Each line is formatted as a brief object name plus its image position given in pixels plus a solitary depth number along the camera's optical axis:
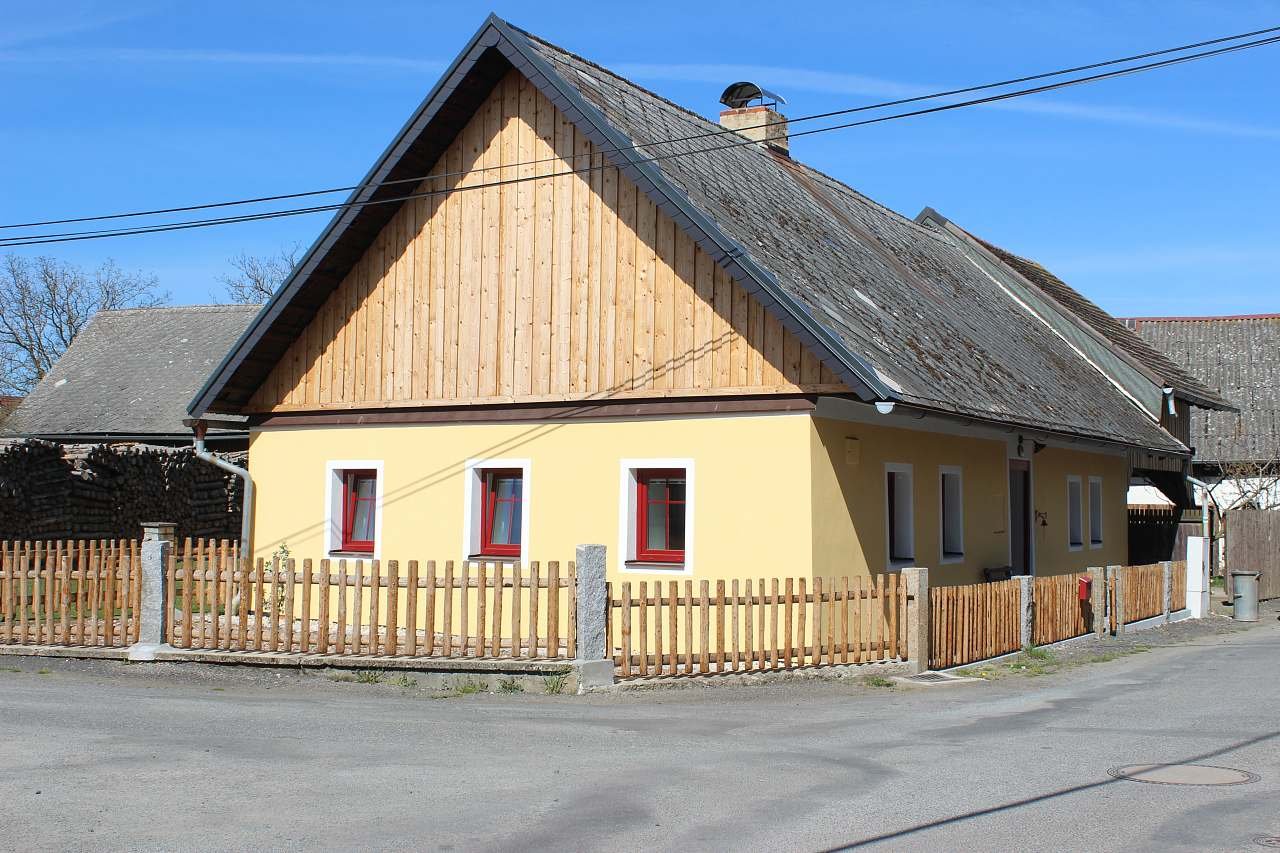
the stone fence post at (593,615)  13.12
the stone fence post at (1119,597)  20.11
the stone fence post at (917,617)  14.30
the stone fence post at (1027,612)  16.98
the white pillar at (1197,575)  23.86
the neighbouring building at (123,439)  25.12
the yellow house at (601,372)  15.20
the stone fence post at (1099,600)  19.33
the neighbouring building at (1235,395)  37.19
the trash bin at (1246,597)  24.42
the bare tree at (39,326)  64.69
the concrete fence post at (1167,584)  22.53
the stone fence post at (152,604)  14.81
